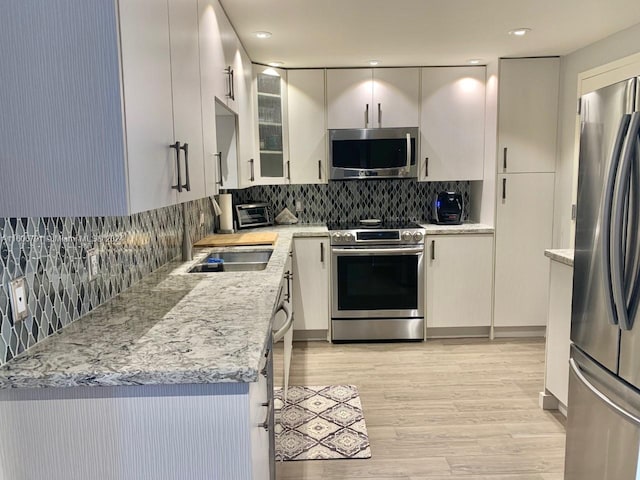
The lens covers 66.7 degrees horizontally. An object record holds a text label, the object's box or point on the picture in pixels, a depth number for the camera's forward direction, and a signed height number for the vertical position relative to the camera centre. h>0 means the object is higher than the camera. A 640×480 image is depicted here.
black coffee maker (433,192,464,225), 4.25 -0.20
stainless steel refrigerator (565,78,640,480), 1.62 -0.40
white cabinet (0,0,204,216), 1.15 +0.19
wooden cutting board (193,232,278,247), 3.20 -0.36
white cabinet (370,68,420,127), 4.12 +0.75
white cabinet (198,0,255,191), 2.21 +0.49
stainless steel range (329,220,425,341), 3.98 -0.80
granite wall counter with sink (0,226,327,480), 1.21 -0.57
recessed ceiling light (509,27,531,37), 3.09 +0.98
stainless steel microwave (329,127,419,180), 4.12 +0.29
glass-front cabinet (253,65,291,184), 3.96 +0.51
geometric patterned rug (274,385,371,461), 2.52 -1.36
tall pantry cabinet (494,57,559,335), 3.90 -0.03
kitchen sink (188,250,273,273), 2.74 -0.45
